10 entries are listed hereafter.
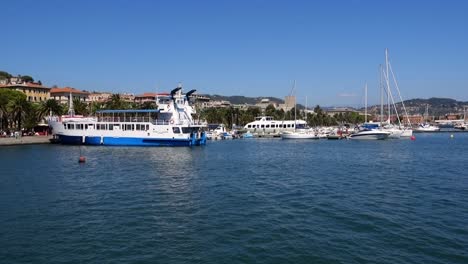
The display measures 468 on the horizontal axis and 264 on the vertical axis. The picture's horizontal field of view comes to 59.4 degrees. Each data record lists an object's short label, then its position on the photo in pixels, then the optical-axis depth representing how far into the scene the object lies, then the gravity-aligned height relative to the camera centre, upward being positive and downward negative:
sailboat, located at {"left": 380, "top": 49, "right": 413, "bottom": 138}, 107.56 -0.98
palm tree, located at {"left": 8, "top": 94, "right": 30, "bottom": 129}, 91.81 +4.85
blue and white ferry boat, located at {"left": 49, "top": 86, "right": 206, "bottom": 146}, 74.62 +0.11
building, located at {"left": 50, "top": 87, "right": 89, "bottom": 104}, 159.25 +14.02
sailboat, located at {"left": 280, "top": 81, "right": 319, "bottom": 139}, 111.19 -2.11
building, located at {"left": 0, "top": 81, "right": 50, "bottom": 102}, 133.25 +13.60
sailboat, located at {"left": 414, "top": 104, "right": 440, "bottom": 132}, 176.60 -1.23
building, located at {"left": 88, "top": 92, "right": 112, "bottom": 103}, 184.32 +14.92
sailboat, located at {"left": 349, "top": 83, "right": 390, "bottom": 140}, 101.56 -1.88
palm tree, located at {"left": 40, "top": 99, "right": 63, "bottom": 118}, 98.59 +5.19
